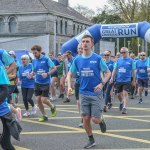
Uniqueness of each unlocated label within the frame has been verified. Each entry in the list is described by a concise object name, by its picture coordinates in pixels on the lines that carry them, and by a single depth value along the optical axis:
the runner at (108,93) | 13.66
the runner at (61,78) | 18.58
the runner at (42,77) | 11.08
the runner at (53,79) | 17.59
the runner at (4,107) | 6.05
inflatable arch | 21.70
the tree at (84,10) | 91.88
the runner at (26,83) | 12.06
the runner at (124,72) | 12.84
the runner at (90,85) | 7.73
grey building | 61.62
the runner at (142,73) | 17.12
